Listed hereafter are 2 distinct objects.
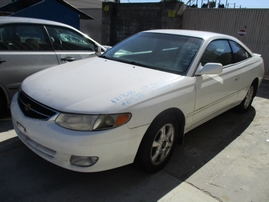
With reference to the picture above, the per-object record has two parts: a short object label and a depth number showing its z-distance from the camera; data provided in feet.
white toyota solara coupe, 7.02
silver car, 12.00
